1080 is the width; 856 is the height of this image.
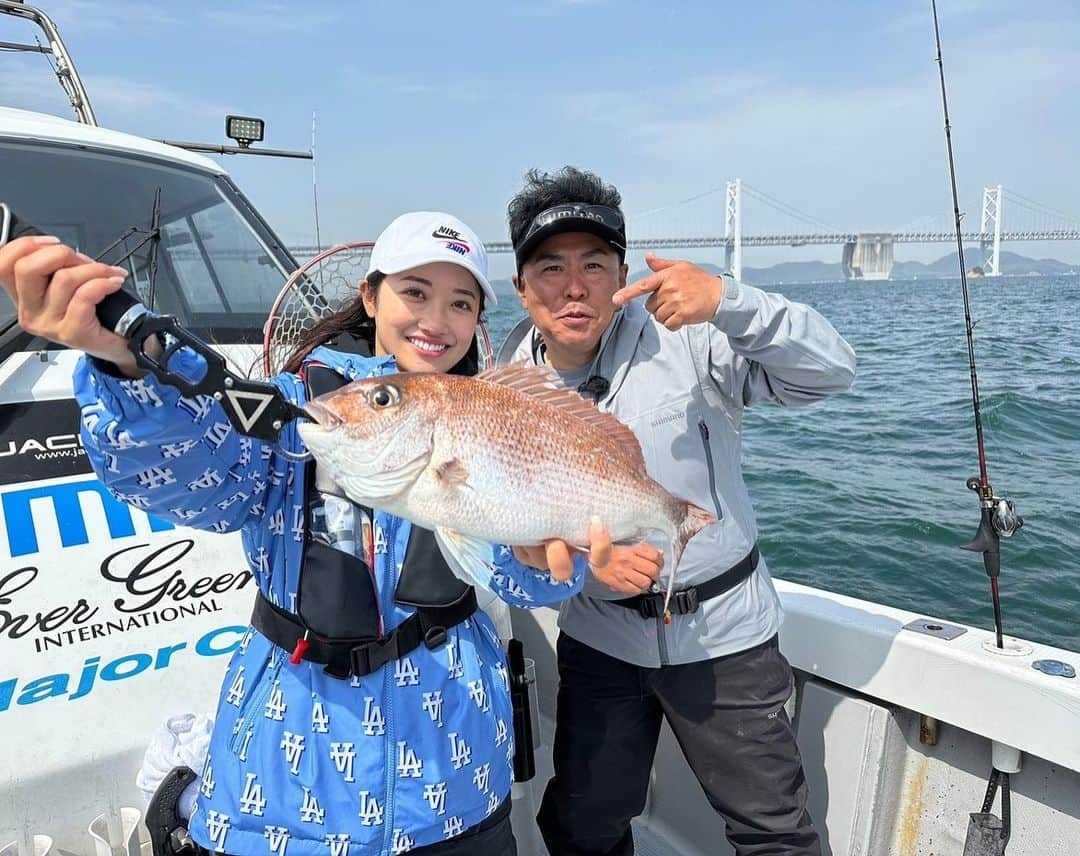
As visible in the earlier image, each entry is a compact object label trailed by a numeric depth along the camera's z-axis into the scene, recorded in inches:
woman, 69.4
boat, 89.1
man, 100.4
